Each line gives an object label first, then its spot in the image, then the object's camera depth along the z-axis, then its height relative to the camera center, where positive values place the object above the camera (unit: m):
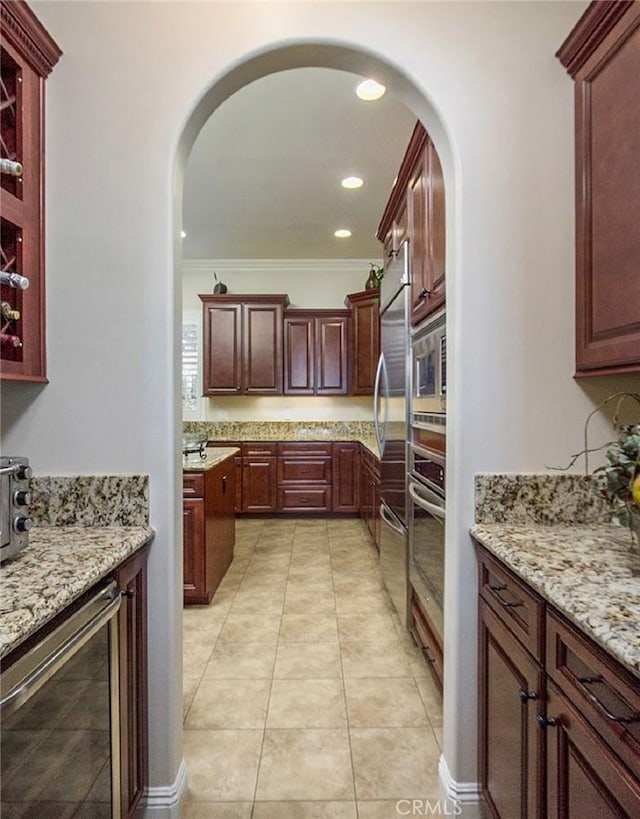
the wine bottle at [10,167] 1.07 +0.55
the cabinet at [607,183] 1.16 +0.59
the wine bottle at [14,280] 1.14 +0.31
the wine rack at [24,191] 1.26 +0.61
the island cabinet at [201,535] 2.80 -0.79
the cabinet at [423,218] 1.75 +0.79
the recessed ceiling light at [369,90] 2.47 +1.70
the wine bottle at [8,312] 1.23 +0.25
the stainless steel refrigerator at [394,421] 2.43 -0.09
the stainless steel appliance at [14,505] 1.03 -0.22
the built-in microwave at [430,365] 1.72 +0.16
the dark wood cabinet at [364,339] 5.26 +0.75
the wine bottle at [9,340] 1.24 +0.18
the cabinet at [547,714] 0.75 -0.61
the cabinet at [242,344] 5.34 +0.71
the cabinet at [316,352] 5.40 +0.62
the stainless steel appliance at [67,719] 0.82 -0.64
